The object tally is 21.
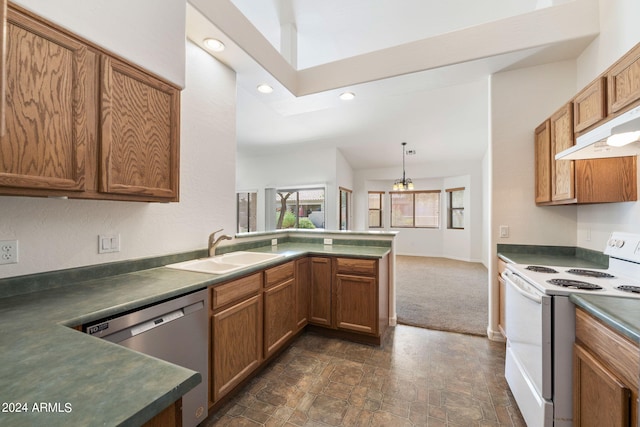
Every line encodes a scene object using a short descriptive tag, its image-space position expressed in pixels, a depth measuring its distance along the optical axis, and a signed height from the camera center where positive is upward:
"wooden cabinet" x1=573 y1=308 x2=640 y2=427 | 0.97 -0.67
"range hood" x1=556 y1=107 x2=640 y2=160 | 1.15 +0.39
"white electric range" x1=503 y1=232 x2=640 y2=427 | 1.35 -0.61
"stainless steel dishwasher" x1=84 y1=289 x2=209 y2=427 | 1.16 -0.60
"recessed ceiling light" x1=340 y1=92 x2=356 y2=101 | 3.03 +1.41
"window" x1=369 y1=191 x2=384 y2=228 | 8.37 +0.13
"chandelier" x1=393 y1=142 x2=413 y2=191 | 6.17 +0.69
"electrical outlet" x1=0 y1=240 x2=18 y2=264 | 1.24 -0.19
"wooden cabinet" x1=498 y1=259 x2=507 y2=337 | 2.50 -0.84
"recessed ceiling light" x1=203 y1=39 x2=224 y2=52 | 2.14 +1.43
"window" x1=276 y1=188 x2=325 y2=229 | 6.72 +0.15
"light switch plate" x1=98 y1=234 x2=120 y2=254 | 1.60 -0.19
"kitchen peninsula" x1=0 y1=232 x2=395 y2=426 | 0.55 -0.41
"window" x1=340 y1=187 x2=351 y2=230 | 6.65 +0.18
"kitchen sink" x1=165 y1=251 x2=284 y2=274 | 1.99 -0.40
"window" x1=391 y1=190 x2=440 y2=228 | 7.84 +0.16
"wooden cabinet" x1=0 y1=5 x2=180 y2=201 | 1.04 +0.45
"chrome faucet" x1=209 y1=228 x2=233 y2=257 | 2.25 -0.25
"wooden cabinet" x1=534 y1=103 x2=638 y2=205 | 1.82 +0.30
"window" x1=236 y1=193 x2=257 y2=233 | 7.17 +0.08
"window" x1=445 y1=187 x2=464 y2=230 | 7.23 +0.18
